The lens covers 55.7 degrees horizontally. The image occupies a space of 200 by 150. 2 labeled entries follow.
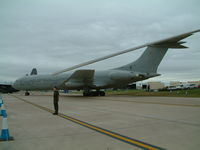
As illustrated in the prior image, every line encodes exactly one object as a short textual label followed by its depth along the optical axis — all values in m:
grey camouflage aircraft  22.47
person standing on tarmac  9.27
